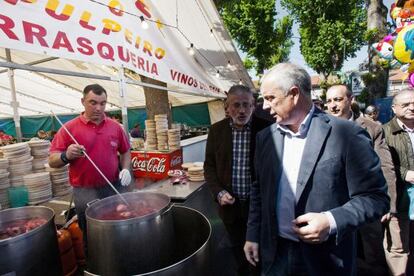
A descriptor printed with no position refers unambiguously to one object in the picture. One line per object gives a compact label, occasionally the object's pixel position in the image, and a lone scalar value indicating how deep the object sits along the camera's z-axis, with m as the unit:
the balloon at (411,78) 5.43
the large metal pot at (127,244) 1.43
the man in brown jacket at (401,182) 2.65
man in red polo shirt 2.51
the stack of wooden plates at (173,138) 4.07
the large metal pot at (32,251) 1.38
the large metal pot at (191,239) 1.46
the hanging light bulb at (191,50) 5.01
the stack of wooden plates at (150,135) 4.15
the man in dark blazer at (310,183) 1.32
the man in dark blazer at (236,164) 2.59
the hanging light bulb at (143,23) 3.61
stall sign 2.07
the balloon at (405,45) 4.94
